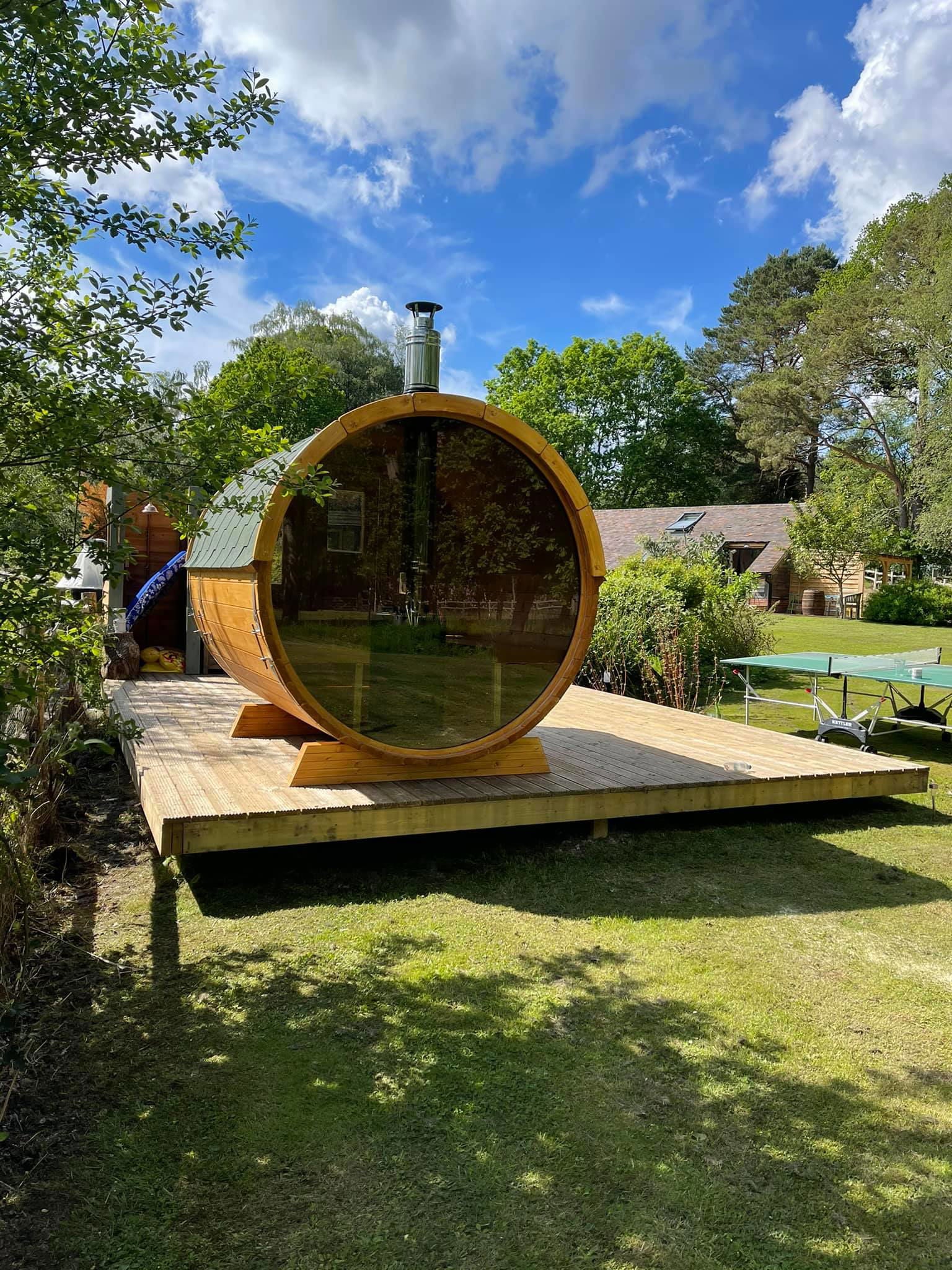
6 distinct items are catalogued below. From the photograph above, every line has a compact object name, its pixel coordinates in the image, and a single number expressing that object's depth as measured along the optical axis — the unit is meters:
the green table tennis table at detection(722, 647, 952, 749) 6.57
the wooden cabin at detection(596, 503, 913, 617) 27.12
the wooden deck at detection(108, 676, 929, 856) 3.84
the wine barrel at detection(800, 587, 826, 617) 27.02
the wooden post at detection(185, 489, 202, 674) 9.58
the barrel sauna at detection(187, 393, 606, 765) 4.38
